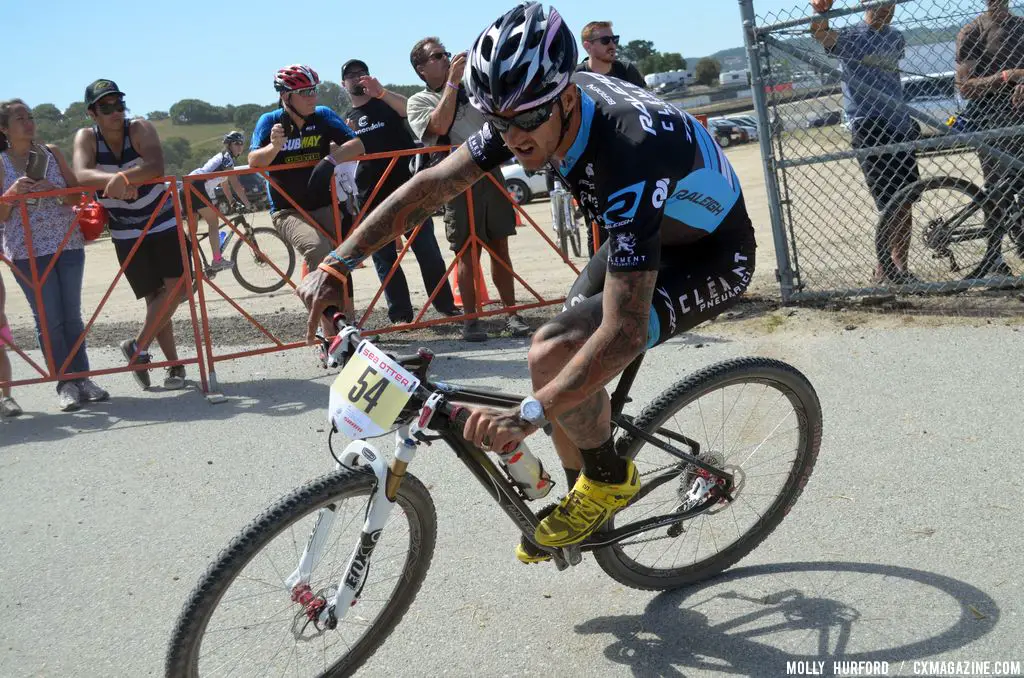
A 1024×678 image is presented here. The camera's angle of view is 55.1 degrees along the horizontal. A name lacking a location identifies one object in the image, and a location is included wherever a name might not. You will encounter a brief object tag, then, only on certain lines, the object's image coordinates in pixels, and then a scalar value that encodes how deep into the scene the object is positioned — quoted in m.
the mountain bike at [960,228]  7.20
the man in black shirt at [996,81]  6.82
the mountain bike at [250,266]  12.37
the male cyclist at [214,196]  11.28
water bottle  3.27
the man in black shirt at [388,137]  8.20
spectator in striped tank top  7.04
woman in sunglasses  7.07
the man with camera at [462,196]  7.71
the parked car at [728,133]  36.94
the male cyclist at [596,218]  2.83
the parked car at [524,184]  22.66
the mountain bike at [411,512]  2.89
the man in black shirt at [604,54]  8.16
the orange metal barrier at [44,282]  7.03
